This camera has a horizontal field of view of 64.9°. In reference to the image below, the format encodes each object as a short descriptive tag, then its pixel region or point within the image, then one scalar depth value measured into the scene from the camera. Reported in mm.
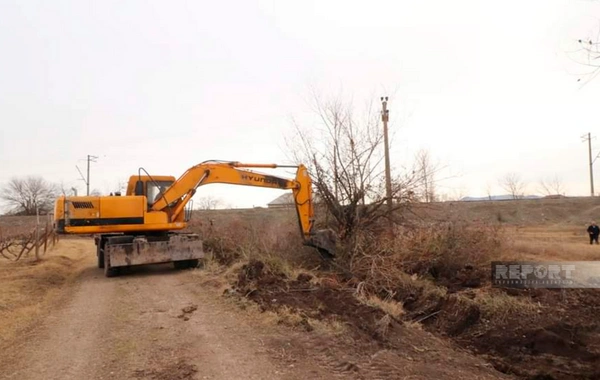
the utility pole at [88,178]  59825
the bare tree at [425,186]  15004
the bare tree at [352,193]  14570
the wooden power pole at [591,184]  69188
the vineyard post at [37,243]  17750
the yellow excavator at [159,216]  13234
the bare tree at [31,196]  83625
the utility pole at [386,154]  14742
